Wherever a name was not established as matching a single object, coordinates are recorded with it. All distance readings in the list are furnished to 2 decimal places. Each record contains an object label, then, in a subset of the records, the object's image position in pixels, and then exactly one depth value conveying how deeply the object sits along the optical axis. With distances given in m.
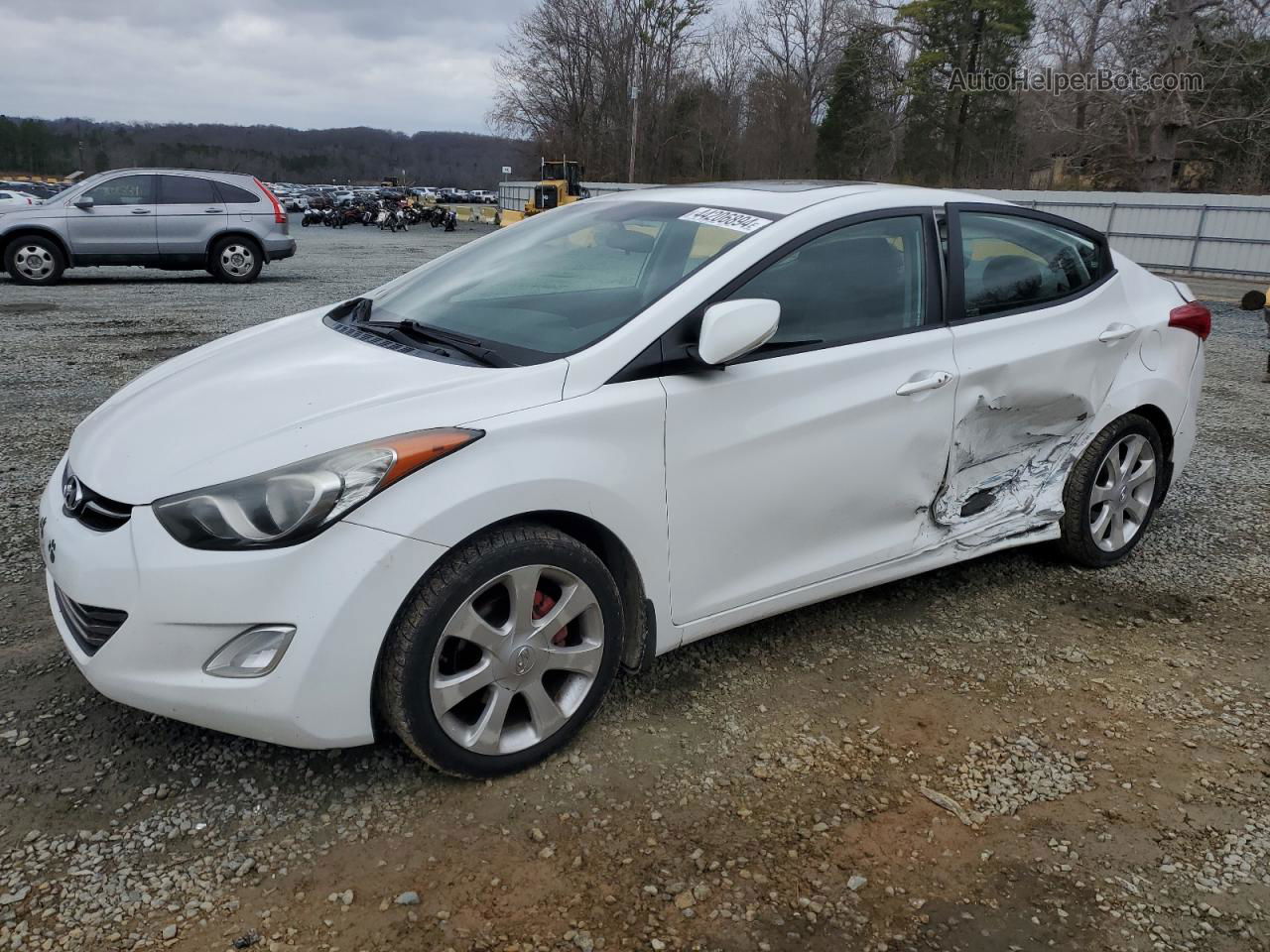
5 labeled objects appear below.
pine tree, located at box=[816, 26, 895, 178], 48.94
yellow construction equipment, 33.69
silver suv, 13.27
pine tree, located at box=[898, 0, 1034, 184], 43.47
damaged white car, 2.21
